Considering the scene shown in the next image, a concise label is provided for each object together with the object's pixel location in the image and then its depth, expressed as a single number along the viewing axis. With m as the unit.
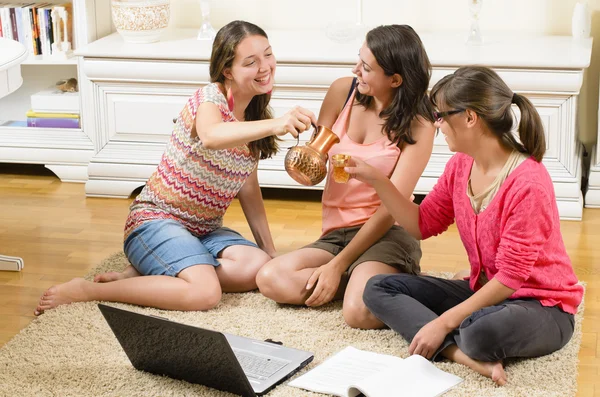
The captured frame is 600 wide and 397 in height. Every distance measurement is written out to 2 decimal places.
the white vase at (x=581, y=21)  3.59
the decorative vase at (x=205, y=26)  3.79
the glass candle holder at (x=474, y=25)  3.57
